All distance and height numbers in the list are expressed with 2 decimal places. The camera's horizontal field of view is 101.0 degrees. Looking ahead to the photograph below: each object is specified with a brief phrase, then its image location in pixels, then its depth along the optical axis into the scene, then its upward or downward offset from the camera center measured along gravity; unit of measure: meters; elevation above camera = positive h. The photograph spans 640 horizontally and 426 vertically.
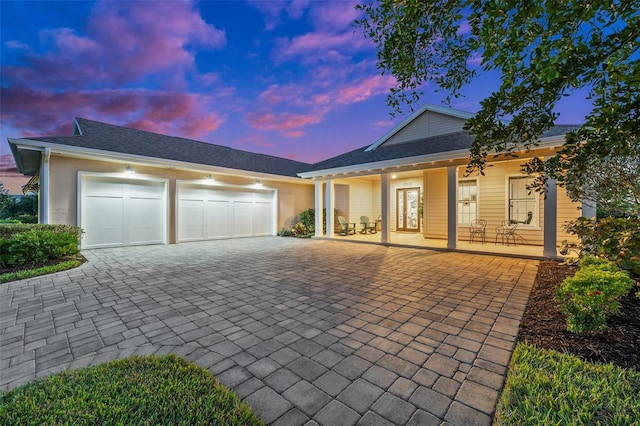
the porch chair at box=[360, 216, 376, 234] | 13.02 -0.81
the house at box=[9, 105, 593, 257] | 7.75 +0.84
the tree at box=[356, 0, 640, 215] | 1.93 +1.31
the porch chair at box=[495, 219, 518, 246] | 8.66 -0.64
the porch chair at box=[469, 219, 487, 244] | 9.24 -0.64
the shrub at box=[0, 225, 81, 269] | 5.63 -0.79
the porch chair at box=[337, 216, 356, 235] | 12.40 -0.84
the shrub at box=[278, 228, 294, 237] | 12.96 -1.11
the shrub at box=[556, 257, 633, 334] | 2.54 -0.86
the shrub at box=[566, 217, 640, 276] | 3.52 -0.40
